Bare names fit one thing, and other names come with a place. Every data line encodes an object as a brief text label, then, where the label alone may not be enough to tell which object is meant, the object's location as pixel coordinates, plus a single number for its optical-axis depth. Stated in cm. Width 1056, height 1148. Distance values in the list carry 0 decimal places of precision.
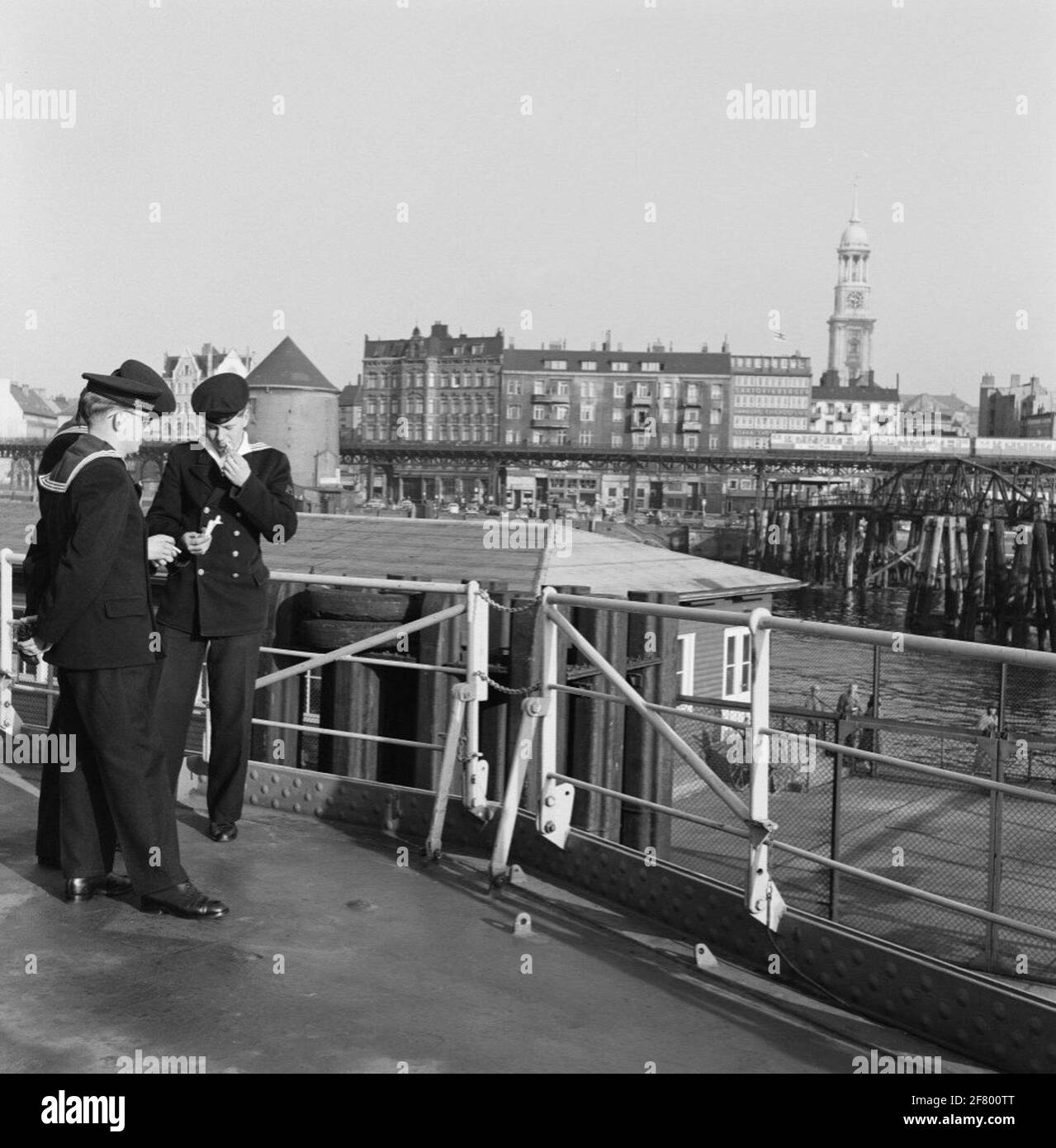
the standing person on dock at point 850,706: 1524
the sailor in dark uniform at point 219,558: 586
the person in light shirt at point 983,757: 981
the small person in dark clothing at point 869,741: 1465
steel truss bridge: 8019
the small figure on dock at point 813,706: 1278
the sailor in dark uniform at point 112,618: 504
